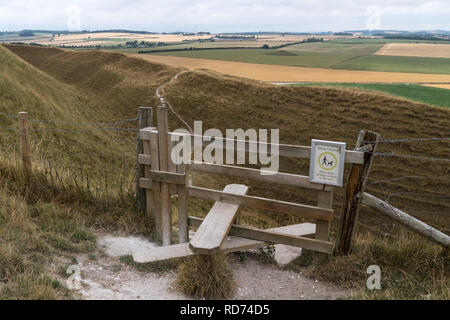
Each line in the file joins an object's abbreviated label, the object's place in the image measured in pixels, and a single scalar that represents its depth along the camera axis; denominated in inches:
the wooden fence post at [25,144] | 281.6
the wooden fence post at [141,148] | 249.1
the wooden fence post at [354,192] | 197.6
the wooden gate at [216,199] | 205.2
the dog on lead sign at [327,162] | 196.7
